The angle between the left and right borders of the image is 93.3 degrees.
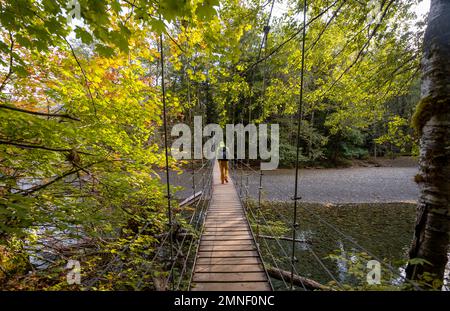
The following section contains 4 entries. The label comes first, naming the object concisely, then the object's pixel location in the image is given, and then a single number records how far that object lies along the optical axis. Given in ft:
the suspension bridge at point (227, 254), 6.95
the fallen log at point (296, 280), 10.47
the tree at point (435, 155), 4.96
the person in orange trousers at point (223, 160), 18.84
